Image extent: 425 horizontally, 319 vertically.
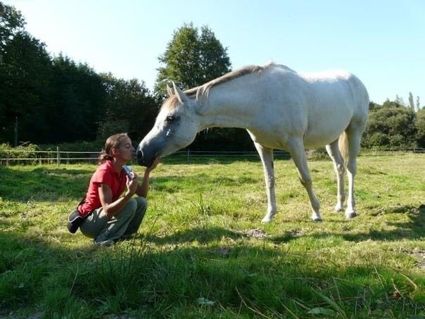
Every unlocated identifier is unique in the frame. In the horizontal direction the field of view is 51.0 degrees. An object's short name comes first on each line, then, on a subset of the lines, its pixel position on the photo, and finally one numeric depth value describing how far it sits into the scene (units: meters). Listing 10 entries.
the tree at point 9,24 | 42.59
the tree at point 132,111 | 39.33
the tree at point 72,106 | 50.00
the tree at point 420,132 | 50.78
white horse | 5.45
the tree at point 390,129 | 50.19
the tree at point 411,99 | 117.44
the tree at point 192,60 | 47.78
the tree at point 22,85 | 41.84
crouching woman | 5.02
